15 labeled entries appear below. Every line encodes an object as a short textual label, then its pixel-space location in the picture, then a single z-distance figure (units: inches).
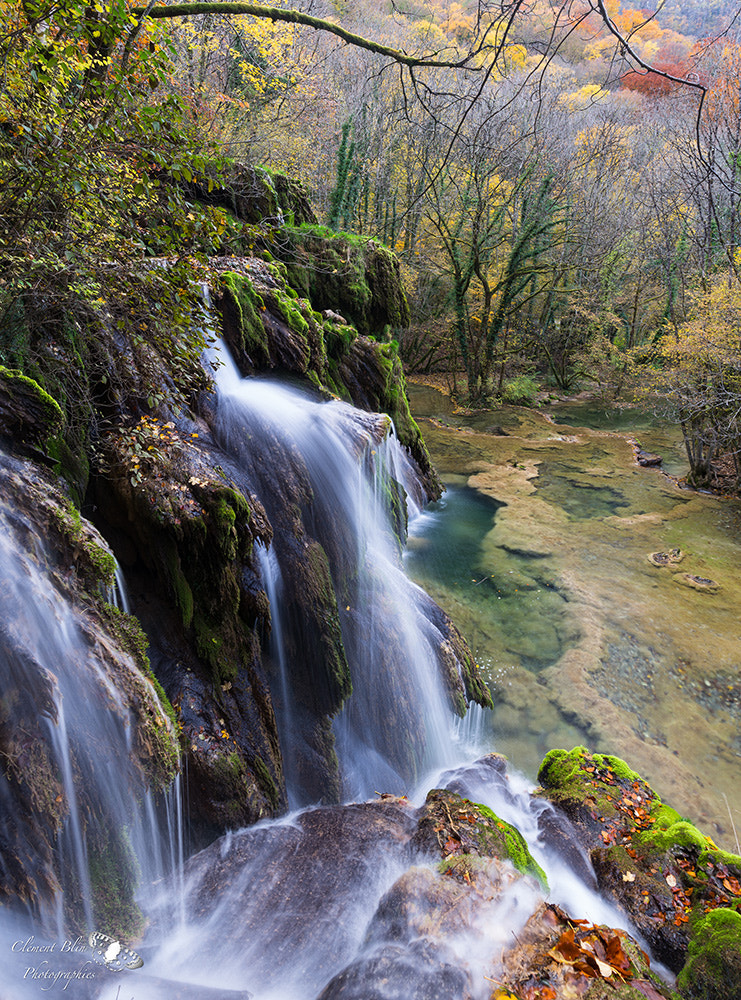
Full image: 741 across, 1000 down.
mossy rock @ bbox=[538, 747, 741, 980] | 132.0
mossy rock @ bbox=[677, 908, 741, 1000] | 108.2
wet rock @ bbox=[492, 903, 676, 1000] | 89.6
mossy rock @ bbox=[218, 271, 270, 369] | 279.7
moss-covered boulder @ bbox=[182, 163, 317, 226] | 374.6
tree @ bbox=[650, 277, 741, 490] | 445.1
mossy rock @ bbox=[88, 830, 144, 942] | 116.0
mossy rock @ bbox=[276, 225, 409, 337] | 437.7
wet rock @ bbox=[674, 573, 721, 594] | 351.6
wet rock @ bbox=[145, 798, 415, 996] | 113.6
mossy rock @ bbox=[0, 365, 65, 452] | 131.2
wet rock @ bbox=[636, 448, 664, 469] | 604.7
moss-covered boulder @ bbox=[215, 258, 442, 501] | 292.2
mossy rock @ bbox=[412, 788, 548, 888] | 135.0
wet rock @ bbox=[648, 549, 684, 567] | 382.0
